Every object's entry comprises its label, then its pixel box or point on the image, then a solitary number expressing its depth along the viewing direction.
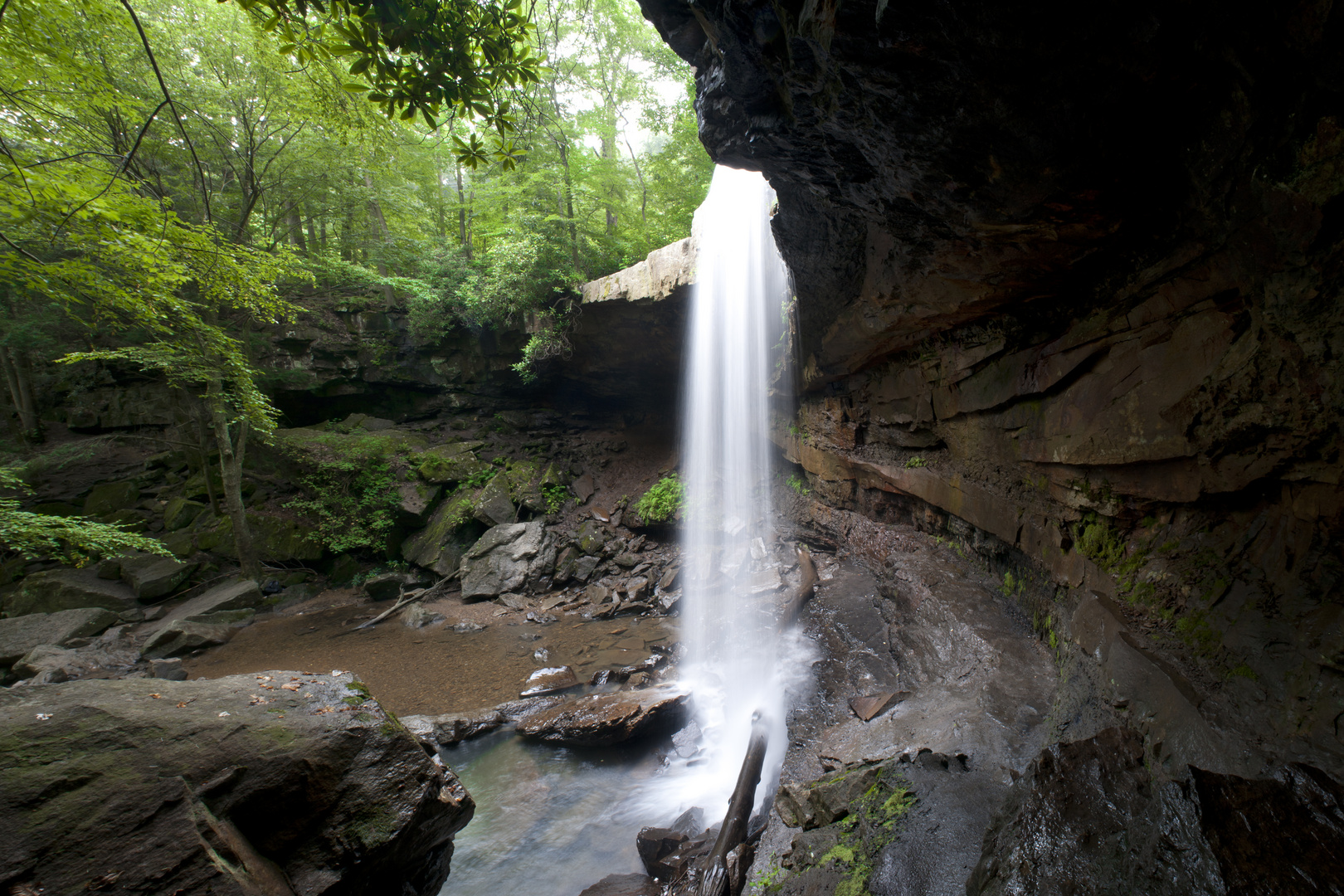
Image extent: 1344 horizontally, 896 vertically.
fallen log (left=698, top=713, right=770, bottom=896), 3.37
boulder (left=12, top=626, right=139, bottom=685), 5.88
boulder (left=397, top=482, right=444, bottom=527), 11.57
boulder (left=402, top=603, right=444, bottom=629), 9.00
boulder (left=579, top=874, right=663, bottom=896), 3.99
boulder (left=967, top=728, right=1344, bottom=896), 1.69
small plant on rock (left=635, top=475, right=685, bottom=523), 11.73
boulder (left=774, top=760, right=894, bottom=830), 3.17
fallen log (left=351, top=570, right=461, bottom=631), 9.89
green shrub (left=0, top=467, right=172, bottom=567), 4.59
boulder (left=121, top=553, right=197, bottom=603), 9.11
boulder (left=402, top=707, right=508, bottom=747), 5.75
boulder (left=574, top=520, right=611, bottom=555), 11.18
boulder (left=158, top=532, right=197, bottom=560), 10.08
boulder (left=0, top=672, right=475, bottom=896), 2.13
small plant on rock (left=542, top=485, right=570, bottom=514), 12.61
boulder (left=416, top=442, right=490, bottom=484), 12.23
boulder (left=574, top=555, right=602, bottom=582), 10.50
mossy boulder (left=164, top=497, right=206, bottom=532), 10.69
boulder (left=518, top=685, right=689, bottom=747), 5.71
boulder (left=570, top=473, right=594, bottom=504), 13.37
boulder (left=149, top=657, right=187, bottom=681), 6.23
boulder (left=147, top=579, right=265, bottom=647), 8.58
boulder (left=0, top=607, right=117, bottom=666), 6.84
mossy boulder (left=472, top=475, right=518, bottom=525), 11.47
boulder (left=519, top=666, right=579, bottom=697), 6.74
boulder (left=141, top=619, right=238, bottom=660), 7.34
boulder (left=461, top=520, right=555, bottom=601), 10.06
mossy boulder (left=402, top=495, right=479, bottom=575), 10.88
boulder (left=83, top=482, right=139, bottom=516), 10.66
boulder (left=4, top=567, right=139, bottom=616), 8.38
